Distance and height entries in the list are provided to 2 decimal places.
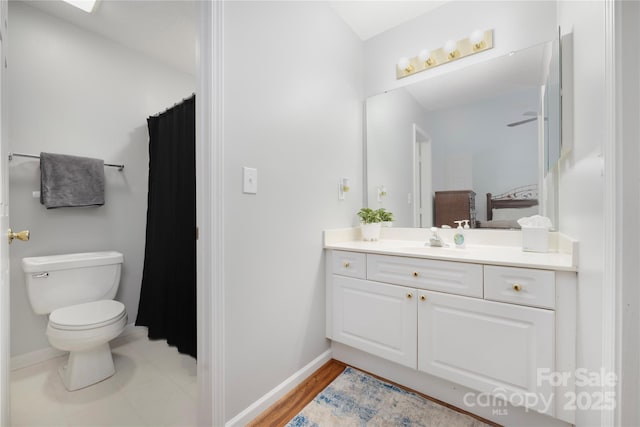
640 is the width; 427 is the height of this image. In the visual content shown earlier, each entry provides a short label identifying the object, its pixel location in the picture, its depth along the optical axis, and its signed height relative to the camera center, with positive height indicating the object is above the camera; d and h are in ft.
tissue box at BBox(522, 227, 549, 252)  4.46 -0.45
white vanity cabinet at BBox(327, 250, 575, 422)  3.47 -1.66
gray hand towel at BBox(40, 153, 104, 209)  5.81 +0.75
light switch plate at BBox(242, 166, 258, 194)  4.05 +0.51
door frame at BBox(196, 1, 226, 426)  3.63 -0.02
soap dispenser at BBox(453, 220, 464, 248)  5.32 -0.50
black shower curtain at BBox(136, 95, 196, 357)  6.01 -0.48
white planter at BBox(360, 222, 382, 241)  6.20 -0.42
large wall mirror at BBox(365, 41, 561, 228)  4.91 +1.48
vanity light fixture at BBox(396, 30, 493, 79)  5.41 +3.47
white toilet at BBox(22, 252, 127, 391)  4.84 -1.93
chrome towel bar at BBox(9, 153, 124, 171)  5.55 +1.24
